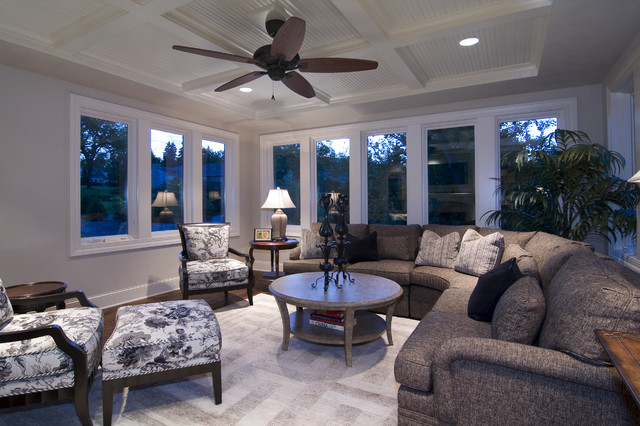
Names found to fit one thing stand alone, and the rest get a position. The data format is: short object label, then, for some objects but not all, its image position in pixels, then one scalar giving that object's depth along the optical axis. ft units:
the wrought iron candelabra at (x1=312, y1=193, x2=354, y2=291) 9.45
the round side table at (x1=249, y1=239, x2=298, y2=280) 15.25
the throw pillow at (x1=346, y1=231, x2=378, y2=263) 13.82
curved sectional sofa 4.22
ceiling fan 7.59
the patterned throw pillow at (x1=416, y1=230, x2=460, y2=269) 12.37
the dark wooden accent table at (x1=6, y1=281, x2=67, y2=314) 7.93
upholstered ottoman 6.28
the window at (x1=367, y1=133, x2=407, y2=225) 16.67
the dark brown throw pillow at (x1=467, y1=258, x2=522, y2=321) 6.88
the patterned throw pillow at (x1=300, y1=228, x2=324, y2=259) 14.76
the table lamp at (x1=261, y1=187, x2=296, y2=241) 16.43
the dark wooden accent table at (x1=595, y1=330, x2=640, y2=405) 2.96
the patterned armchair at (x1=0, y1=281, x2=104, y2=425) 5.68
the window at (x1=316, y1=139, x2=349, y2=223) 18.20
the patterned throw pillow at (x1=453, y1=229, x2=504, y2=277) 10.83
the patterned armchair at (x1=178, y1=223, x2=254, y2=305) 12.43
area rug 6.43
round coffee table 8.18
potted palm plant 10.14
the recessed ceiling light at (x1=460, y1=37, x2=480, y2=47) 10.05
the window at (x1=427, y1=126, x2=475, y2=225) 15.15
